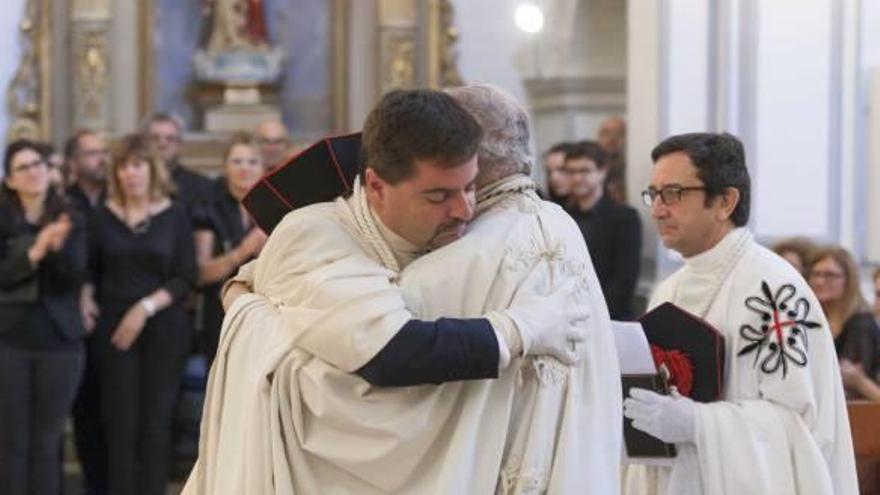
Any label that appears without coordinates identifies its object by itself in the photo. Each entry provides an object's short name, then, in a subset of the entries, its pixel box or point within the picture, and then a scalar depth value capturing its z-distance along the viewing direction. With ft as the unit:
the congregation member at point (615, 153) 30.04
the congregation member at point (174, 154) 29.27
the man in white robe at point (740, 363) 12.35
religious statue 43.73
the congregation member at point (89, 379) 25.77
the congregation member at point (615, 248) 26.27
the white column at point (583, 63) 38.52
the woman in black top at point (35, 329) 23.68
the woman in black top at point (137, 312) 25.02
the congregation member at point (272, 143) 30.37
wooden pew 15.16
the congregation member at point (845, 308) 20.06
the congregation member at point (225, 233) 26.32
